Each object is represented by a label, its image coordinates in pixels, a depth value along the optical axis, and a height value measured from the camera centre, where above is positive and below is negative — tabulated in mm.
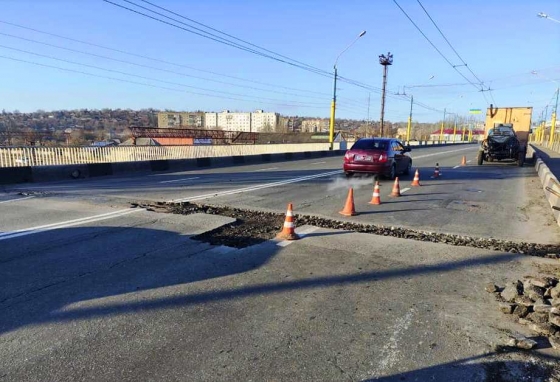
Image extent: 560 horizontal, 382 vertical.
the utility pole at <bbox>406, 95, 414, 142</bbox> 62456 +1617
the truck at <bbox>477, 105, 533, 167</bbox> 22641 -418
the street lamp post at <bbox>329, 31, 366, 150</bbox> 35438 +1935
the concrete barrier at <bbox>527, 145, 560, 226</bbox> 8983 -1757
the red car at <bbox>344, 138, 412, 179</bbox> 14242 -1076
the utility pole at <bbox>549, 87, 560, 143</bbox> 55181 +1803
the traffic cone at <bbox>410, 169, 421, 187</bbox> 13656 -1873
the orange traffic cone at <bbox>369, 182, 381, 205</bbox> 9805 -1745
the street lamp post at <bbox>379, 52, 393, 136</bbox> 48928 +8066
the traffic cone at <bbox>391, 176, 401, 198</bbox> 11112 -1775
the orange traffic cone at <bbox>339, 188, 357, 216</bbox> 8417 -1711
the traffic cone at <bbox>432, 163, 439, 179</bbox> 15953 -1841
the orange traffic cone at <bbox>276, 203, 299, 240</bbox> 6442 -1661
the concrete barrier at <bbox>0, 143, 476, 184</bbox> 13894 -1785
